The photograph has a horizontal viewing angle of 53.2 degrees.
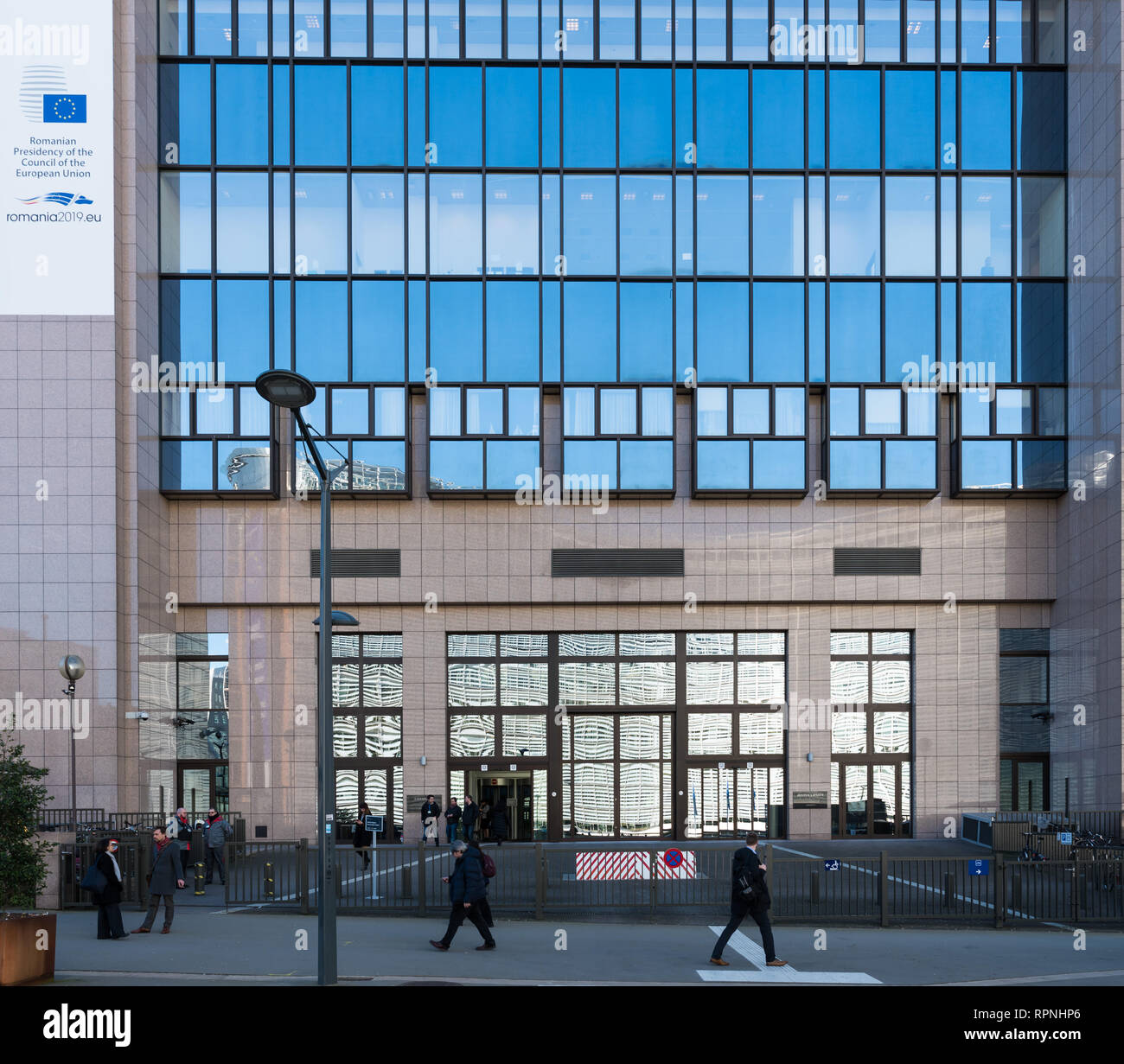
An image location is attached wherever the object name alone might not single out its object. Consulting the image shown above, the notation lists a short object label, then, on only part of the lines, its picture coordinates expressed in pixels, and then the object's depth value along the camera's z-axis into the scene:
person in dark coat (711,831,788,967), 14.30
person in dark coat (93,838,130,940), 16.47
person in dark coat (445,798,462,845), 31.31
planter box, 12.48
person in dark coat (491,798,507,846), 32.22
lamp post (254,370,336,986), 12.59
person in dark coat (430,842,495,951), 15.53
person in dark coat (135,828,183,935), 17.36
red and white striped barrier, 19.56
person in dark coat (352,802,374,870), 29.59
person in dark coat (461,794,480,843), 30.42
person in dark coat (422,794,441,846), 30.80
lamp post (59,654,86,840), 24.89
